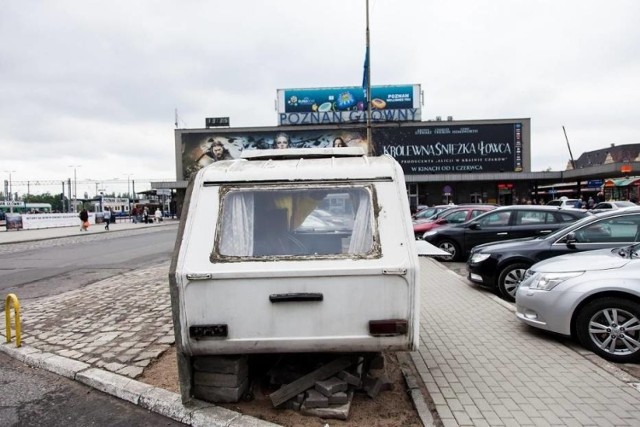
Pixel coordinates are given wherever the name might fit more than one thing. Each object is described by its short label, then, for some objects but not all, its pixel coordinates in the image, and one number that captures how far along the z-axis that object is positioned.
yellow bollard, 5.60
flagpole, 19.23
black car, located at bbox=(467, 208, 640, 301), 7.10
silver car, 4.86
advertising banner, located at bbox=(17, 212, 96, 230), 34.53
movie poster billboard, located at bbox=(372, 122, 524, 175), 48.06
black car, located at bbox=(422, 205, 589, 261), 10.66
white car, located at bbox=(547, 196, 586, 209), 29.61
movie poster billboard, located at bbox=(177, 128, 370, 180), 50.75
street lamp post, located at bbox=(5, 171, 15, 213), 80.56
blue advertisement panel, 50.94
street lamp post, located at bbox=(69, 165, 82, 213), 75.56
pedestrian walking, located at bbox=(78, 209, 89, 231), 31.52
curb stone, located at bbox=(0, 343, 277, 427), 3.64
